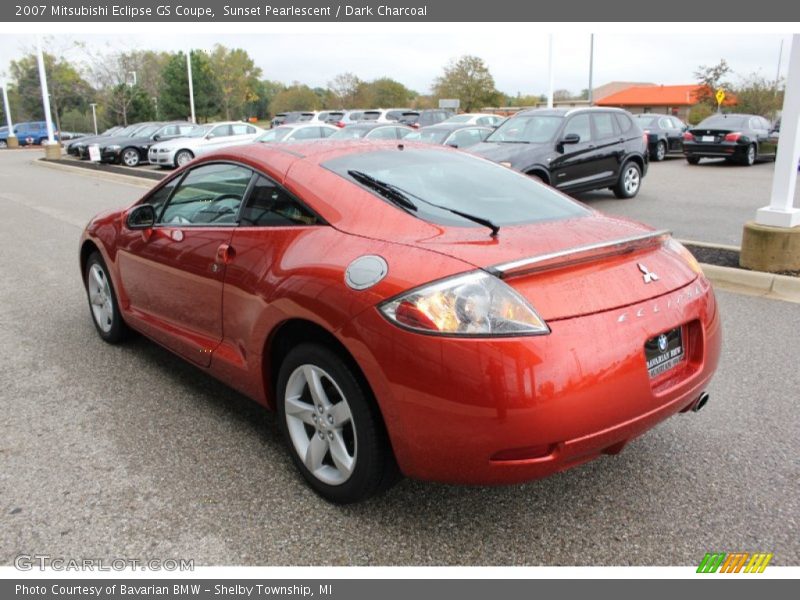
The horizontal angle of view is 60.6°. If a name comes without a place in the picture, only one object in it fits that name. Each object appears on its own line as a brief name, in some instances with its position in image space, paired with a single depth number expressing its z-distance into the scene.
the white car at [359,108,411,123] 30.89
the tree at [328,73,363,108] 74.81
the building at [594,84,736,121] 83.62
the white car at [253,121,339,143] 19.81
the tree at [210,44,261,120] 73.31
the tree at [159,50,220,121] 64.44
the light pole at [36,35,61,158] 28.27
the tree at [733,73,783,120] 40.12
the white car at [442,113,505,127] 23.64
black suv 11.15
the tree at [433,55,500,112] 67.62
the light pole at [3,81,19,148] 44.25
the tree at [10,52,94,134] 55.09
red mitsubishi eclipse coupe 2.39
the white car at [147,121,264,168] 22.89
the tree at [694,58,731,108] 52.00
